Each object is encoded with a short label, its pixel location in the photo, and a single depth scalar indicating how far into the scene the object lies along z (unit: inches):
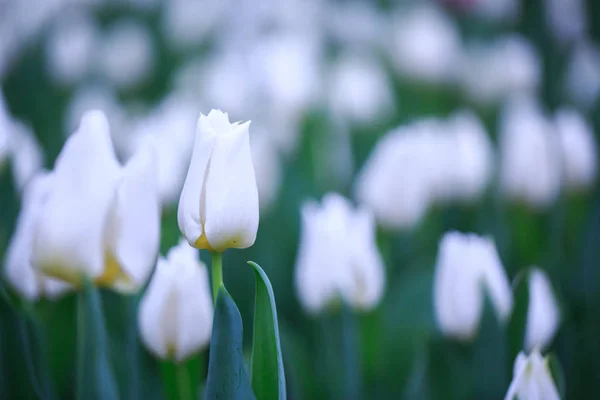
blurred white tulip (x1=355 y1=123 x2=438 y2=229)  58.6
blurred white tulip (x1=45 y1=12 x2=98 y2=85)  108.3
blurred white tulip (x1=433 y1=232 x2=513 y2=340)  51.8
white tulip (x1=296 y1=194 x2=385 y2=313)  53.2
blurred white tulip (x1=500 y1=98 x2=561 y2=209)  60.3
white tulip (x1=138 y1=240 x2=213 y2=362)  50.1
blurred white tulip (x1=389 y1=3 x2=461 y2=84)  106.9
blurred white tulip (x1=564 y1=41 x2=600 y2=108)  95.3
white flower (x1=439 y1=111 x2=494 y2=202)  65.9
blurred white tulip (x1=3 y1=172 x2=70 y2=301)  50.3
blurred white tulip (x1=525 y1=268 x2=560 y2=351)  50.9
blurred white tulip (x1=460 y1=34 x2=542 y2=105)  97.9
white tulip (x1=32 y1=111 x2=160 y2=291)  48.7
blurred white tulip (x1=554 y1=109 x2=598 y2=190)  60.6
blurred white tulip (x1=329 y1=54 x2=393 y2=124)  94.9
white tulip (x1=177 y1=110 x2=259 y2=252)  48.3
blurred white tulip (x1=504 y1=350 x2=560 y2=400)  48.7
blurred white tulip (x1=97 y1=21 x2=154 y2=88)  113.1
